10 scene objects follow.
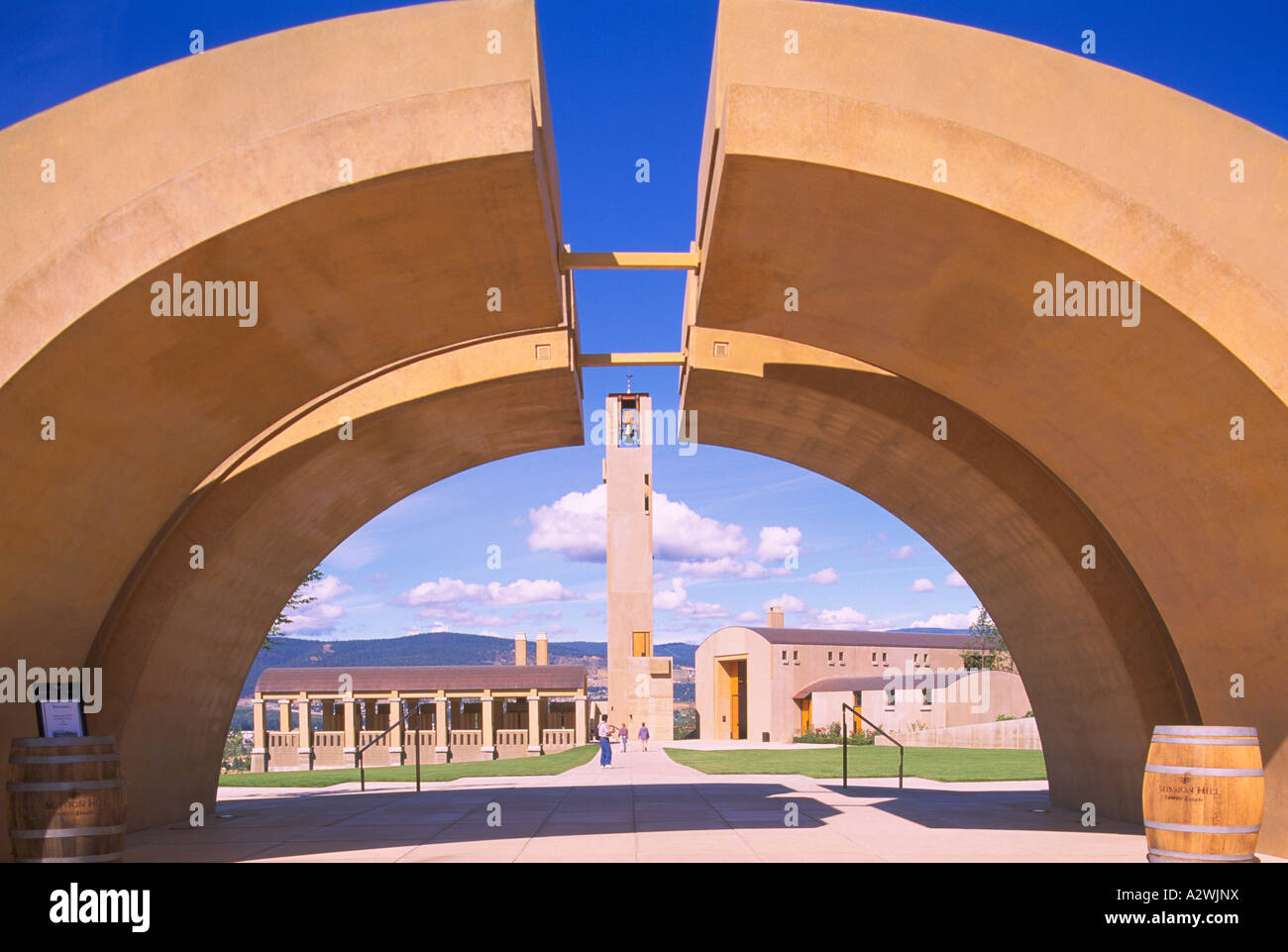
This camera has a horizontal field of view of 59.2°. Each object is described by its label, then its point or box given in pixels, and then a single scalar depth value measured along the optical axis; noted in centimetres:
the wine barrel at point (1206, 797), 834
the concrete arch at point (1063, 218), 884
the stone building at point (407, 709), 4484
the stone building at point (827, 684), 5631
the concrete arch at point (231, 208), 891
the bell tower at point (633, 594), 5425
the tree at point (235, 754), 4638
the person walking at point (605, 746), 2940
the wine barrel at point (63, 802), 919
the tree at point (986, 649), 7062
